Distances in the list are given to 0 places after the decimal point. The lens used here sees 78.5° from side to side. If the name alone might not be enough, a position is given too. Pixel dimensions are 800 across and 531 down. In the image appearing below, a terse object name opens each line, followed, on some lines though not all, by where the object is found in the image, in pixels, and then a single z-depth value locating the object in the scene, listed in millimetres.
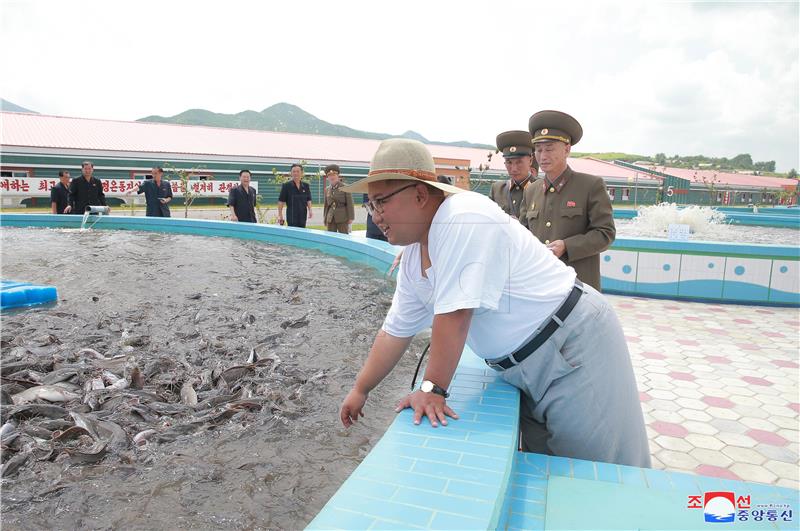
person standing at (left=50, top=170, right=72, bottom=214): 12583
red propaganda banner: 22109
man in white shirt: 1552
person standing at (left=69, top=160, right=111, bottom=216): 11430
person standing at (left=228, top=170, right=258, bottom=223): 10406
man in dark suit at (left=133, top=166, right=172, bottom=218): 11789
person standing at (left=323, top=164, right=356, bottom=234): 9000
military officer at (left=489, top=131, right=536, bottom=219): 4422
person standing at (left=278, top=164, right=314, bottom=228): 9844
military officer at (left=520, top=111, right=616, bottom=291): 3348
